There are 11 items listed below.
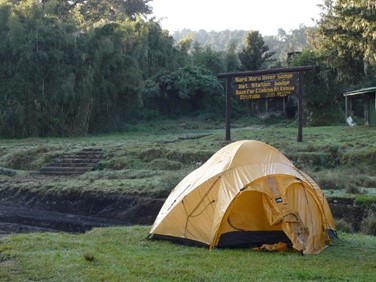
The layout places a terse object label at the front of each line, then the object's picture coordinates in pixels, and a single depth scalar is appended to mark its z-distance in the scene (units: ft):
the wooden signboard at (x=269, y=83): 69.92
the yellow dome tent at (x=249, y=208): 30.71
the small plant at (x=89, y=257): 25.80
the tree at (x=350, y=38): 94.07
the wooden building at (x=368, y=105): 101.40
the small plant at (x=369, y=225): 39.38
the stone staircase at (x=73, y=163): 73.36
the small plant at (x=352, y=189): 46.73
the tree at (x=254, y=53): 154.81
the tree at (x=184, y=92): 144.15
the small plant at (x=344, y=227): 39.96
